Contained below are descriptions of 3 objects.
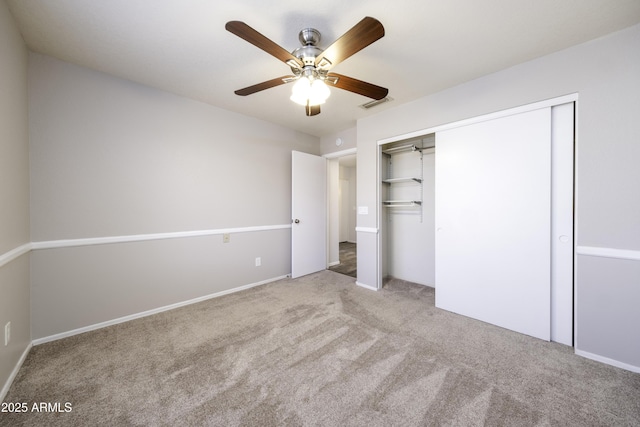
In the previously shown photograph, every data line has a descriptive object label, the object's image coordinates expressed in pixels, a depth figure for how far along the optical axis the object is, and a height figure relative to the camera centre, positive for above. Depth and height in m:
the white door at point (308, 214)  3.81 -0.05
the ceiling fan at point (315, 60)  1.30 +0.99
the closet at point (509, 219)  2.03 -0.08
